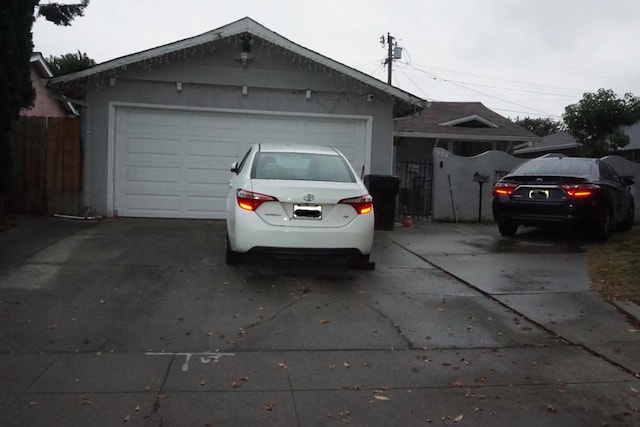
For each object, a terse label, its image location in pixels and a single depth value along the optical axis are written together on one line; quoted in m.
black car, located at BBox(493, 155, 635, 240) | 9.91
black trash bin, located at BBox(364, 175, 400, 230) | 11.51
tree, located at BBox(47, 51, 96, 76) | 27.64
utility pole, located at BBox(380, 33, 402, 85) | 34.06
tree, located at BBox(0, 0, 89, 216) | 10.00
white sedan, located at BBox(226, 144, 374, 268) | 6.93
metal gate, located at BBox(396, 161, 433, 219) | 15.59
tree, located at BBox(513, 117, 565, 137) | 63.16
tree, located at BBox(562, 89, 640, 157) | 19.64
